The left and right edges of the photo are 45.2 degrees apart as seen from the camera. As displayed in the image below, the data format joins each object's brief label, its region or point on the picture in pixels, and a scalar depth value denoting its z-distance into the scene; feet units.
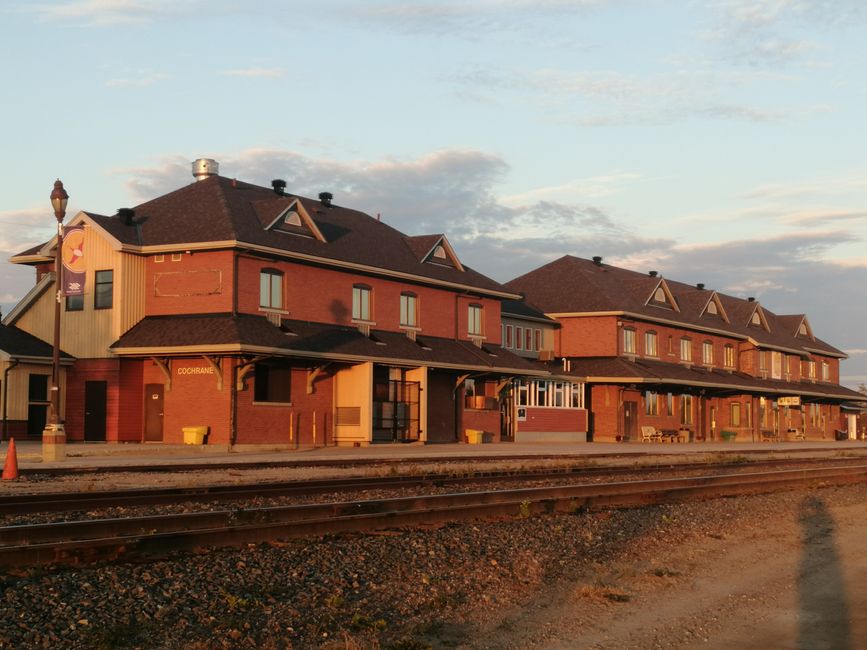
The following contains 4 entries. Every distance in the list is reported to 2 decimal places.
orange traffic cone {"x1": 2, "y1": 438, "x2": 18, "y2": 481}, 65.80
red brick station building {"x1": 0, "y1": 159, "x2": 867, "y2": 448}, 113.80
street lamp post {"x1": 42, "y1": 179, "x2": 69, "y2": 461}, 81.76
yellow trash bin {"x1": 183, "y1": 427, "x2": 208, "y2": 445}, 111.14
